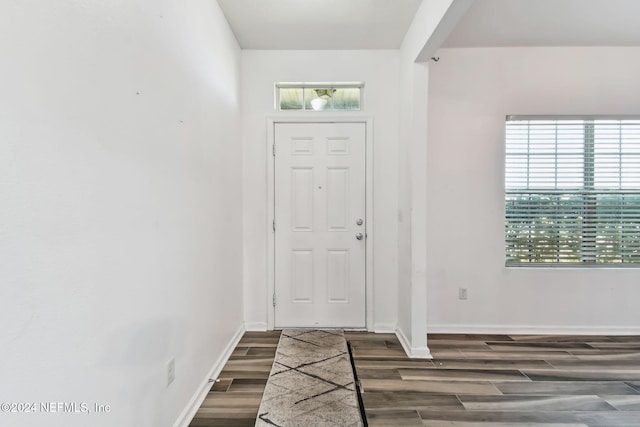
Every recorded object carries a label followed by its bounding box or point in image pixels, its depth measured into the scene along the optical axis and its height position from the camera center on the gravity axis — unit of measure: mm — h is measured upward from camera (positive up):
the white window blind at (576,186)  2873 +176
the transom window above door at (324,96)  3029 +1072
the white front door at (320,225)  2965 -202
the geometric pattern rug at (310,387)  1711 -1196
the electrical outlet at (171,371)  1504 -834
